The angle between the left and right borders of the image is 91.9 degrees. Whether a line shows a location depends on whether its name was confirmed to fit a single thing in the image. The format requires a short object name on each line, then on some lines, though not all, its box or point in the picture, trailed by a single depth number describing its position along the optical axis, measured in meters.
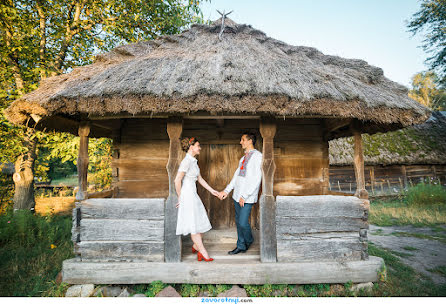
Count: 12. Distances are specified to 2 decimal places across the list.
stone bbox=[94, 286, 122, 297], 2.98
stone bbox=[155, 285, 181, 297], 2.81
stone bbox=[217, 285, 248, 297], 2.82
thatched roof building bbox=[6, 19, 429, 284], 2.92
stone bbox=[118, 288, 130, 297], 2.96
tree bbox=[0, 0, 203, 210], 5.41
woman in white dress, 2.95
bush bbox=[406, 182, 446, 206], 8.95
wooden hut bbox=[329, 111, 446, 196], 10.96
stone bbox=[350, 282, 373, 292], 3.06
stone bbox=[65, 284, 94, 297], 2.92
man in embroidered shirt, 3.09
